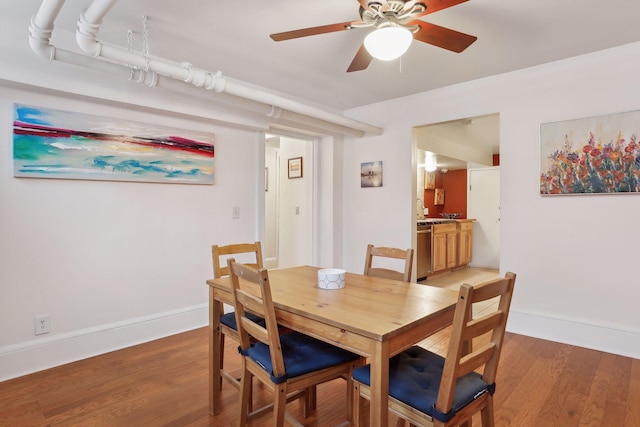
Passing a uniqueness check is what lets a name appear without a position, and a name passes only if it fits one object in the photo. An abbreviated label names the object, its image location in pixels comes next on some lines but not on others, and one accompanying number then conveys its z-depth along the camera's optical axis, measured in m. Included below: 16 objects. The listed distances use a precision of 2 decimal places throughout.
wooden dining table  1.24
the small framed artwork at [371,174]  4.29
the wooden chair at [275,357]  1.45
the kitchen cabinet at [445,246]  5.35
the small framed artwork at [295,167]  5.02
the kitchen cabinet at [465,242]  6.10
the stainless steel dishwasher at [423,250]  5.07
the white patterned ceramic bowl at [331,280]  1.85
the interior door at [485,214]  6.38
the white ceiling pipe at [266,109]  2.60
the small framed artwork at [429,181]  7.42
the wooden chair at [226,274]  1.95
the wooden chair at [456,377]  1.17
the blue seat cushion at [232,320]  1.96
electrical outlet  2.49
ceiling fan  1.73
